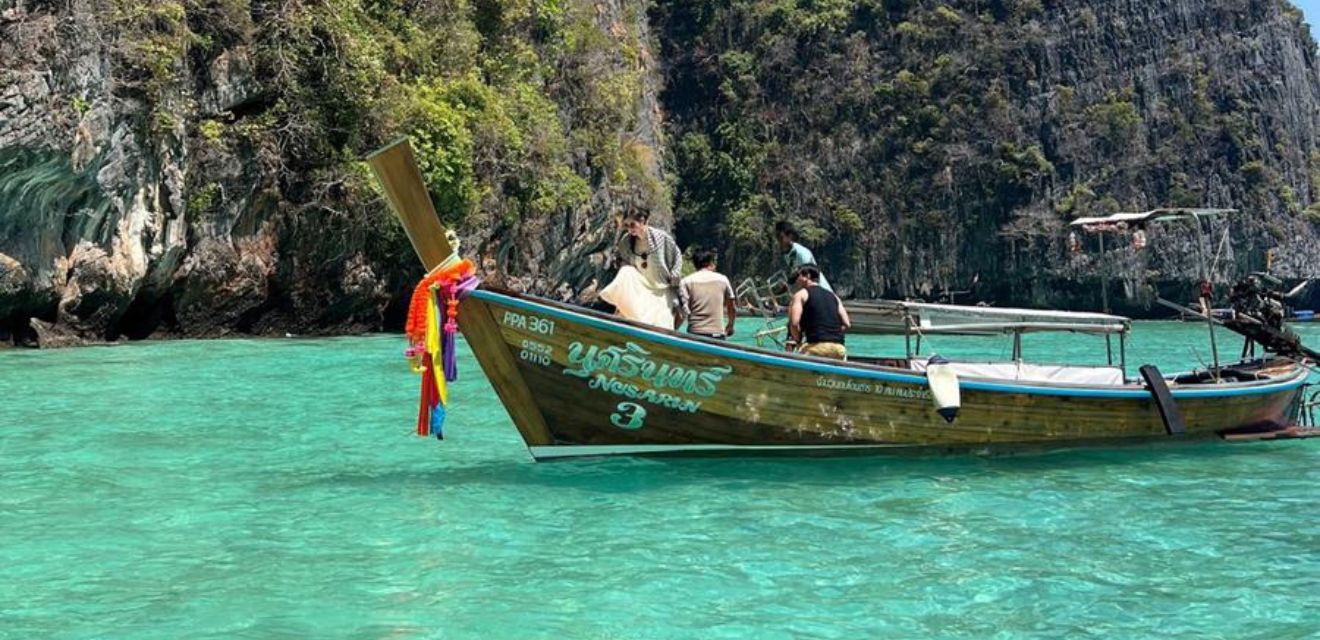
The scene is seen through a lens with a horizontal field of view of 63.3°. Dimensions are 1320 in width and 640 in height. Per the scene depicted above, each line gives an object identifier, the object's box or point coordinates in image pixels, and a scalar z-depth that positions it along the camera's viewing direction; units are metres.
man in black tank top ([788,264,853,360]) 7.34
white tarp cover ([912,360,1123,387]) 8.10
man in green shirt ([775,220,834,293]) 7.62
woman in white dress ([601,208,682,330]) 7.09
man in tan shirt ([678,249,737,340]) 7.43
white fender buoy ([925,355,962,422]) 6.86
